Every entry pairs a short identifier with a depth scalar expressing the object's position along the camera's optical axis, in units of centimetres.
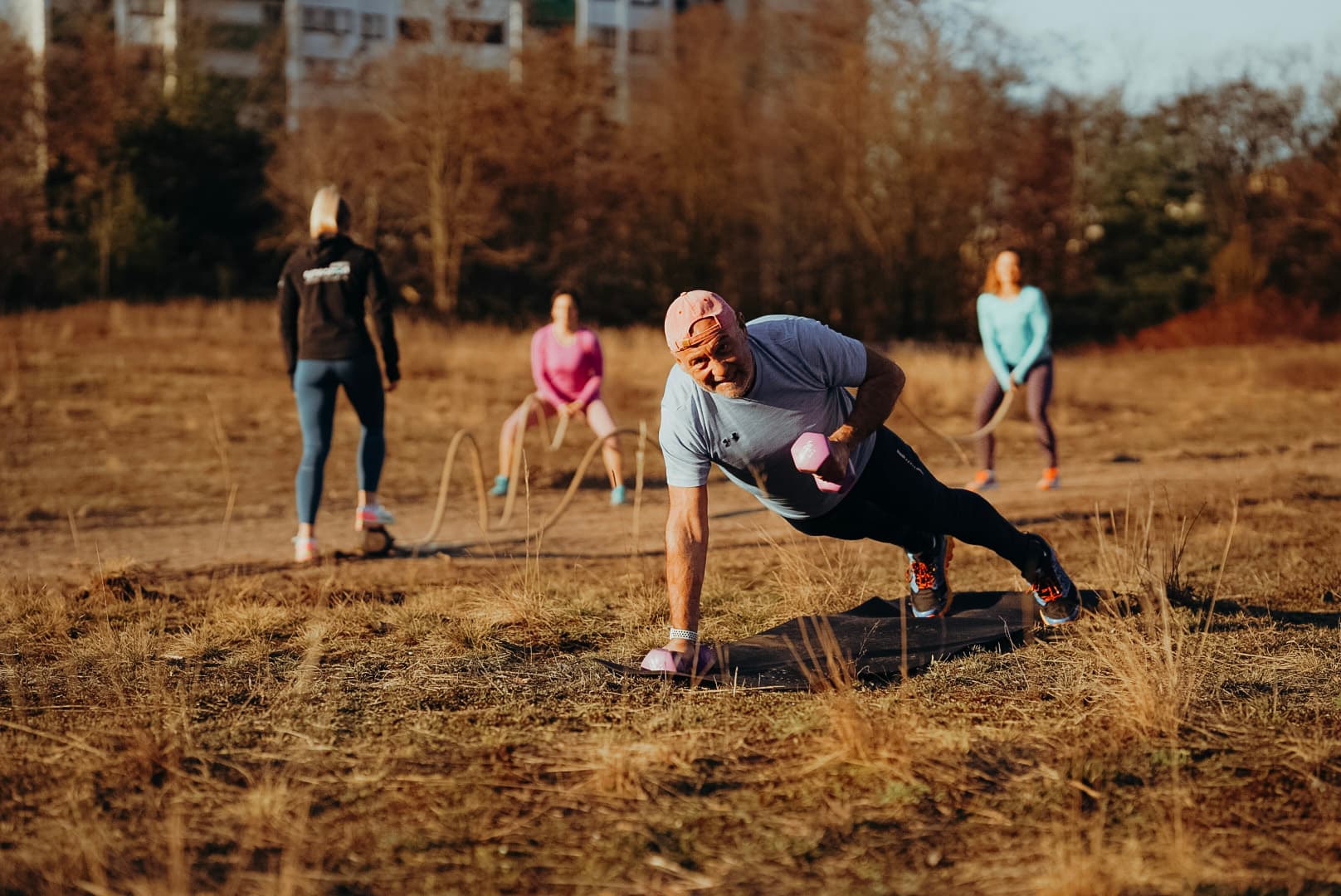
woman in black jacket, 777
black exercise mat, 466
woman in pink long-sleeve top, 996
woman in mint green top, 1017
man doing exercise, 426
